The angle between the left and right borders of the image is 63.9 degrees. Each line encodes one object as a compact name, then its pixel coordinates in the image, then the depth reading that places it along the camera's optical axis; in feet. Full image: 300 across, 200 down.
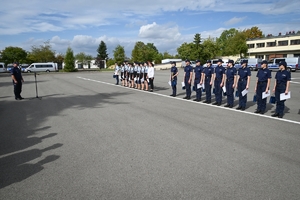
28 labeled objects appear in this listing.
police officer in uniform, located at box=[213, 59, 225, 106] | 35.04
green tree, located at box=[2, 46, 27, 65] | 272.31
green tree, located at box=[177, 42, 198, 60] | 238.87
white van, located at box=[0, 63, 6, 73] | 192.43
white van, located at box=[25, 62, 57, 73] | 188.75
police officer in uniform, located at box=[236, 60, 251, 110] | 31.37
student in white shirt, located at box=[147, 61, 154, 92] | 51.16
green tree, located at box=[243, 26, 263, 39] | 313.30
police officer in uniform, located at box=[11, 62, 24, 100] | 43.60
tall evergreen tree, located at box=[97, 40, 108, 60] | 423.39
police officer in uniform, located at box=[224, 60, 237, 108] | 33.30
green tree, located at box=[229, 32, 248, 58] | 240.12
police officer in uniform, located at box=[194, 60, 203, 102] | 39.27
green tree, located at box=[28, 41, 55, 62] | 232.78
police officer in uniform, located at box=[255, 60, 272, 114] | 28.76
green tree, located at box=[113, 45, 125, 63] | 262.67
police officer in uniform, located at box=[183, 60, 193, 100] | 40.98
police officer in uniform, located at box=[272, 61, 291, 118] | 26.73
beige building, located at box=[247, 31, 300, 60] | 215.10
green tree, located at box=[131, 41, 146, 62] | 280.10
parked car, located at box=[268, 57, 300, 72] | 129.18
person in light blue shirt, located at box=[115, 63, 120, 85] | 69.10
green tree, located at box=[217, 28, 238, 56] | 244.71
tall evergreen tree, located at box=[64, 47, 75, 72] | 190.60
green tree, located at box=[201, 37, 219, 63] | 237.70
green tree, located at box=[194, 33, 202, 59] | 235.40
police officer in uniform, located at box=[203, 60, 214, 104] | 37.76
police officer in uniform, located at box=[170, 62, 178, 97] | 43.55
